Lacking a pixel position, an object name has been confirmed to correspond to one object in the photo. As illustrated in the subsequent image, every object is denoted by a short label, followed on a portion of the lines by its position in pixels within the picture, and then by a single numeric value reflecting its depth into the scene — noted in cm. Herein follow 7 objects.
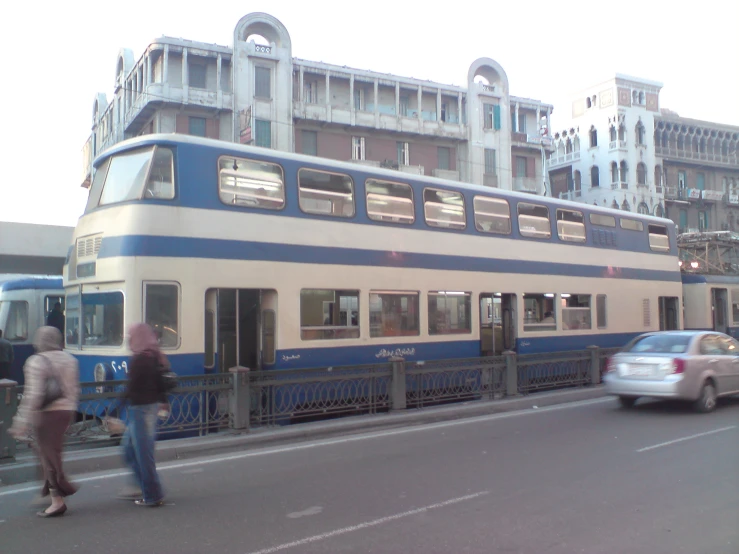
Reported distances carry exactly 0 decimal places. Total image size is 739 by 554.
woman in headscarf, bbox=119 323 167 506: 670
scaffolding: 2755
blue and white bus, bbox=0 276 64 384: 1725
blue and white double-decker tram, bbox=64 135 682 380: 1101
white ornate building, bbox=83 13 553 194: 3434
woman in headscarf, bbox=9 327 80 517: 643
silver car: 1238
